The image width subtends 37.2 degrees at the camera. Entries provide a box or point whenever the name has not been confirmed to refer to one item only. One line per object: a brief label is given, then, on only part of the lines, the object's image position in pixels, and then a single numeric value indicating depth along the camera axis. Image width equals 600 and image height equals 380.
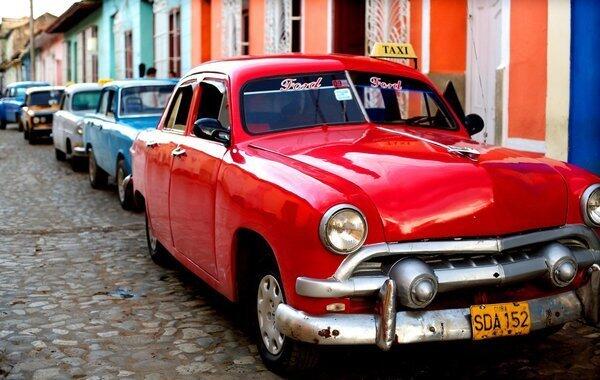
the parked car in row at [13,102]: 30.25
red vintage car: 3.81
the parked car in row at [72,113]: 14.47
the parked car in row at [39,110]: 22.08
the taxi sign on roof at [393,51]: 8.73
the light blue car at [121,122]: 10.34
